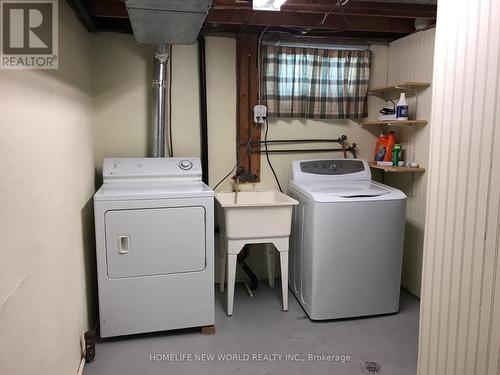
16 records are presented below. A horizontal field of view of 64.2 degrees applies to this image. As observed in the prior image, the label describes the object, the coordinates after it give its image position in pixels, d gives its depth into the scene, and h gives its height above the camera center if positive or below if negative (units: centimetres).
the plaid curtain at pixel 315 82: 327 +37
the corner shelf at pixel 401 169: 306 -32
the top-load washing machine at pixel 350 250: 272 -86
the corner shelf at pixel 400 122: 297 +3
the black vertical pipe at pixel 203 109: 317 +13
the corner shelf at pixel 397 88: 295 +30
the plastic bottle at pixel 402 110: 307 +13
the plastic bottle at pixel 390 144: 329 -14
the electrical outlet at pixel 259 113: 328 +11
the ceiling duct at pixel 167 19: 186 +55
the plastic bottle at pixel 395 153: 323 -22
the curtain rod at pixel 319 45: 328 +67
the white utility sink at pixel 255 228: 280 -72
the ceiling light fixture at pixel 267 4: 210 +64
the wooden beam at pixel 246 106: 325 +16
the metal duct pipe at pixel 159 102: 292 +17
